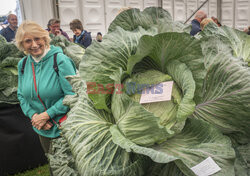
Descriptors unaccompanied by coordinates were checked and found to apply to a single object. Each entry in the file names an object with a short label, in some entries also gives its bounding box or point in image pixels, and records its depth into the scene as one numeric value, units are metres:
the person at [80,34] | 4.70
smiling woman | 1.89
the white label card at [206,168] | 0.69
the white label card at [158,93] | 0.81
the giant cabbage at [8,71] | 2.75
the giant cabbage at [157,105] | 0.73
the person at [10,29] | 4.77
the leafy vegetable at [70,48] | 2.76
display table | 2.73
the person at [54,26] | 4.54
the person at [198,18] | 4.31
